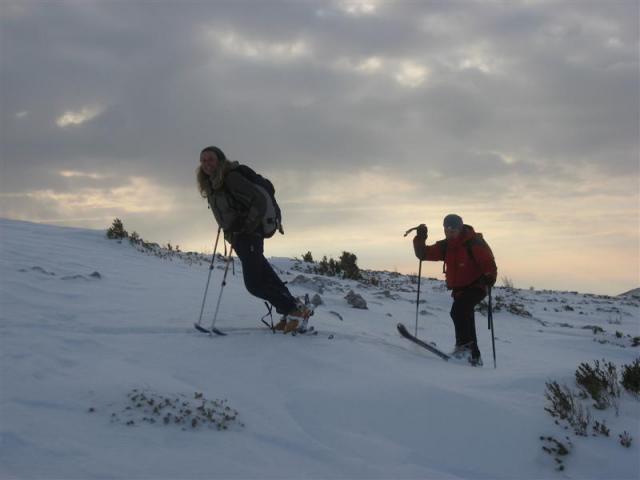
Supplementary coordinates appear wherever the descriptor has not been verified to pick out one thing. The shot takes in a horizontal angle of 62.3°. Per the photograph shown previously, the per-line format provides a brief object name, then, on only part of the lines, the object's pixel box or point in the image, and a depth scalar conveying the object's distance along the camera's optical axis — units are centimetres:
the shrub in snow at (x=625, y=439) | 378
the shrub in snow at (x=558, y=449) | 366
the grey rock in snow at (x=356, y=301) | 1056
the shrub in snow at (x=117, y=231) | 1342
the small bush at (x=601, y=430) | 388
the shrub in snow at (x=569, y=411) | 395
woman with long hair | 591
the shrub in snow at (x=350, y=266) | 1745
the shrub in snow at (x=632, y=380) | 457
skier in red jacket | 675
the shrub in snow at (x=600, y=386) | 438
